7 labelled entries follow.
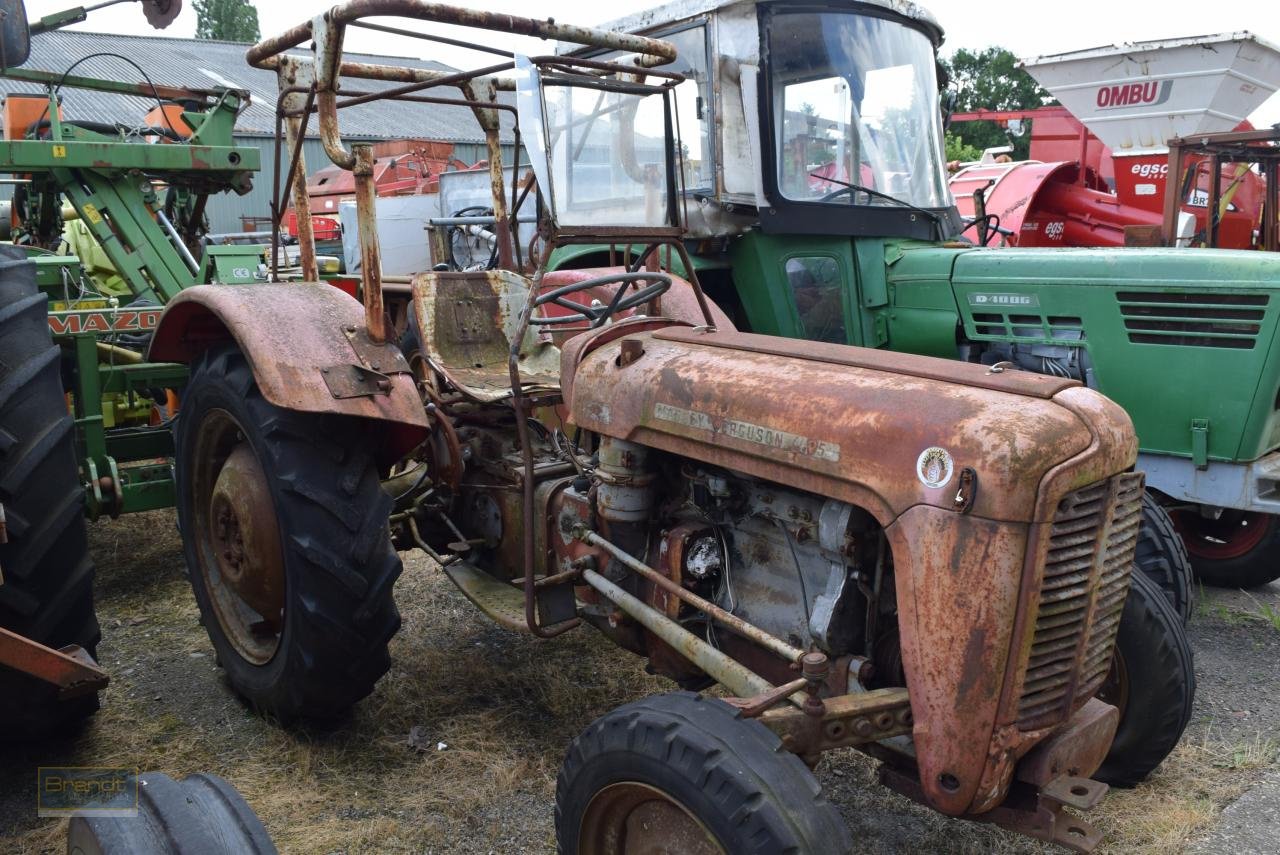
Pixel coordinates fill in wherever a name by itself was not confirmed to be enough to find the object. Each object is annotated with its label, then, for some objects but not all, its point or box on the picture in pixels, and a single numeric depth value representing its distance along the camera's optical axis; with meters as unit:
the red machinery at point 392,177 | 12.07
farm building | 20.25
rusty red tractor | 1.86
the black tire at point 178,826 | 1.39
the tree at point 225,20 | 43.09
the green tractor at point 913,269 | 3.91
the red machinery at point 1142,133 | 6.84
